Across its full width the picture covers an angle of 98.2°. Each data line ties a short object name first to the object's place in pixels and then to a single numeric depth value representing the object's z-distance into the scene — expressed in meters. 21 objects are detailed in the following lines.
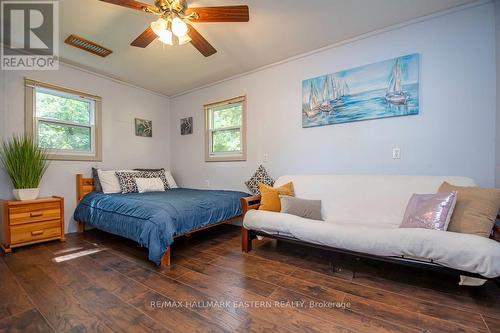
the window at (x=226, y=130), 3.55
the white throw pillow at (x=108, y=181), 3.14
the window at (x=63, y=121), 2.87
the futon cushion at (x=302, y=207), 2.26
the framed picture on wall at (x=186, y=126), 4.18
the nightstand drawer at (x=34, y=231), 2.39
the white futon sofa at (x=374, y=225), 1.36
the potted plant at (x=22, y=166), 2.50
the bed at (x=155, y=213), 1.99
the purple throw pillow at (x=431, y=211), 1.61
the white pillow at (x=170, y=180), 3.98
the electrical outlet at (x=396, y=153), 2.35
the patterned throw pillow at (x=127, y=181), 3.20
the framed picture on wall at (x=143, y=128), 3.97
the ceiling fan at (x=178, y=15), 1.68
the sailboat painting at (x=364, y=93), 2.28
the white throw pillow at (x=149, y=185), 3.33
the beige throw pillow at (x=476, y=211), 1.51
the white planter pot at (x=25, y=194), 2.50
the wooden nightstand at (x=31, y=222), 2.36
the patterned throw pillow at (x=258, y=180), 3.16
